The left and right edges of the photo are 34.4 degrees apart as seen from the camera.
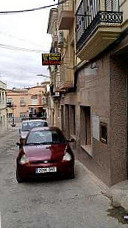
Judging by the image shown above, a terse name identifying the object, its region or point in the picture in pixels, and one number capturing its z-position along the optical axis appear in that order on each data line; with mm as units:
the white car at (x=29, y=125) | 11552
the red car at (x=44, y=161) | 5241
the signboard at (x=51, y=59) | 10072
